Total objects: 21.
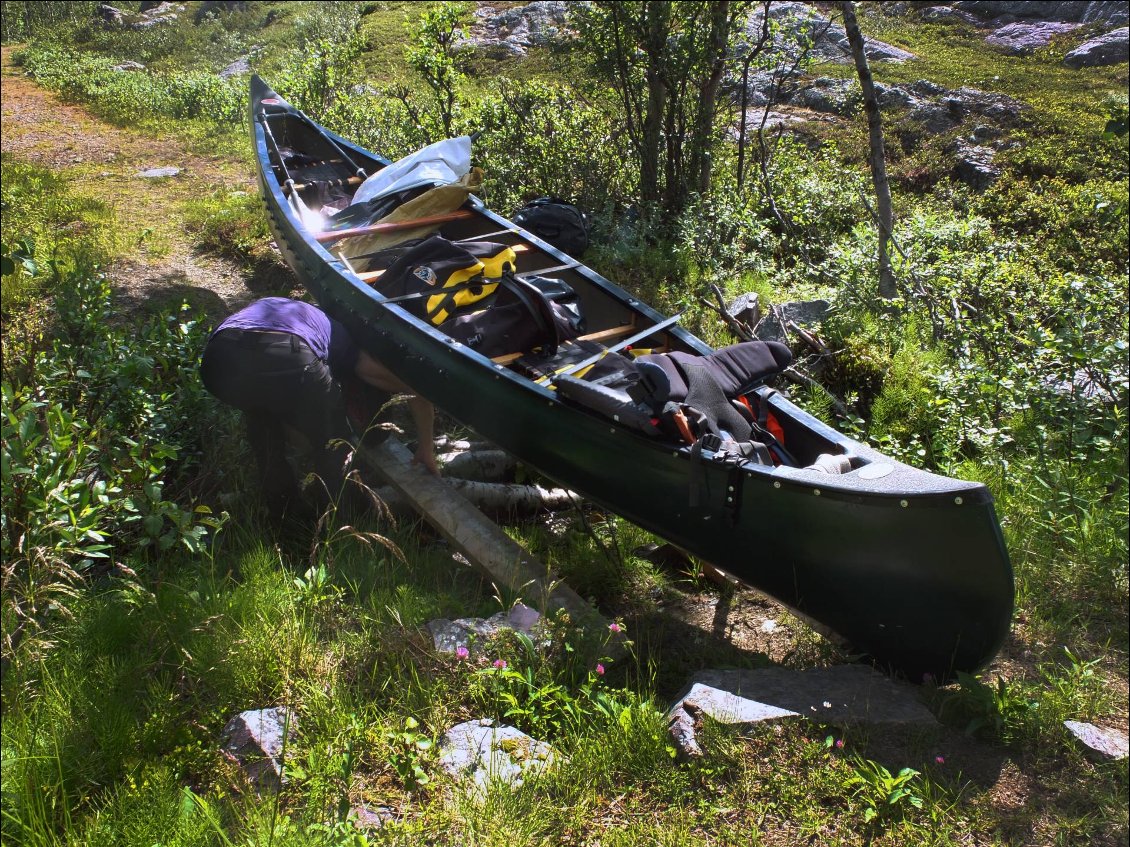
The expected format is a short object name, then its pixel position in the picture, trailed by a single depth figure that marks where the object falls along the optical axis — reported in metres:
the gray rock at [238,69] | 19.35
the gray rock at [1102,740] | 2.98
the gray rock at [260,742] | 2.71
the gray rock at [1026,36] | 16.47
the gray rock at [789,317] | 6.59
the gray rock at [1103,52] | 15.22
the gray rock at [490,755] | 2.75
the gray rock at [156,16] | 22.16
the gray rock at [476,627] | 3.36
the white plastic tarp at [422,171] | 6.83
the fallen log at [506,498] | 4.79
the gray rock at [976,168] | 12.96
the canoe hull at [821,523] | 3.14
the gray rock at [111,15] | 20.95
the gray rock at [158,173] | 11.02
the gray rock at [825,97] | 16.25
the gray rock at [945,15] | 18.55
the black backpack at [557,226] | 6.75
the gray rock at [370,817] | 2.59
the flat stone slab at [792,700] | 3.03
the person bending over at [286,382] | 4.12
